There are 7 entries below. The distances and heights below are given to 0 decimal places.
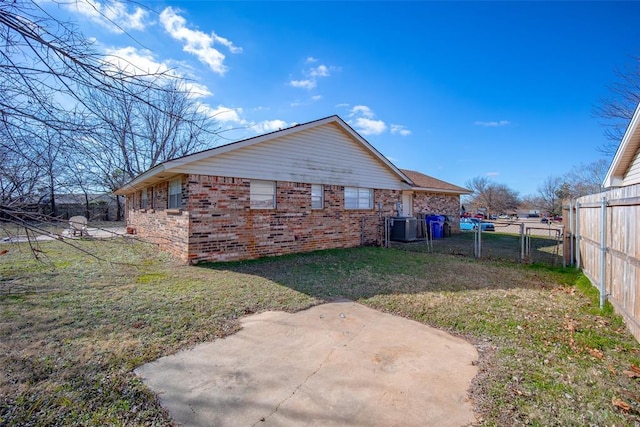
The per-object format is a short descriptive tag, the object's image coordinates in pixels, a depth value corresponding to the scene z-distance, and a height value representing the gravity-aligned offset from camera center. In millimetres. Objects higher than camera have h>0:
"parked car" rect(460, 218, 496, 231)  22266 -1139
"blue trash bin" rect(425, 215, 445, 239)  14720 -641
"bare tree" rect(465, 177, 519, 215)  48175 +2495
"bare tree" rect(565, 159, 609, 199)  33000 +3901
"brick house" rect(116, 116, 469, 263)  7945 +593
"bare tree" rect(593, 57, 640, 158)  11558 +4930
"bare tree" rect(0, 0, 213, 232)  1999 +924
